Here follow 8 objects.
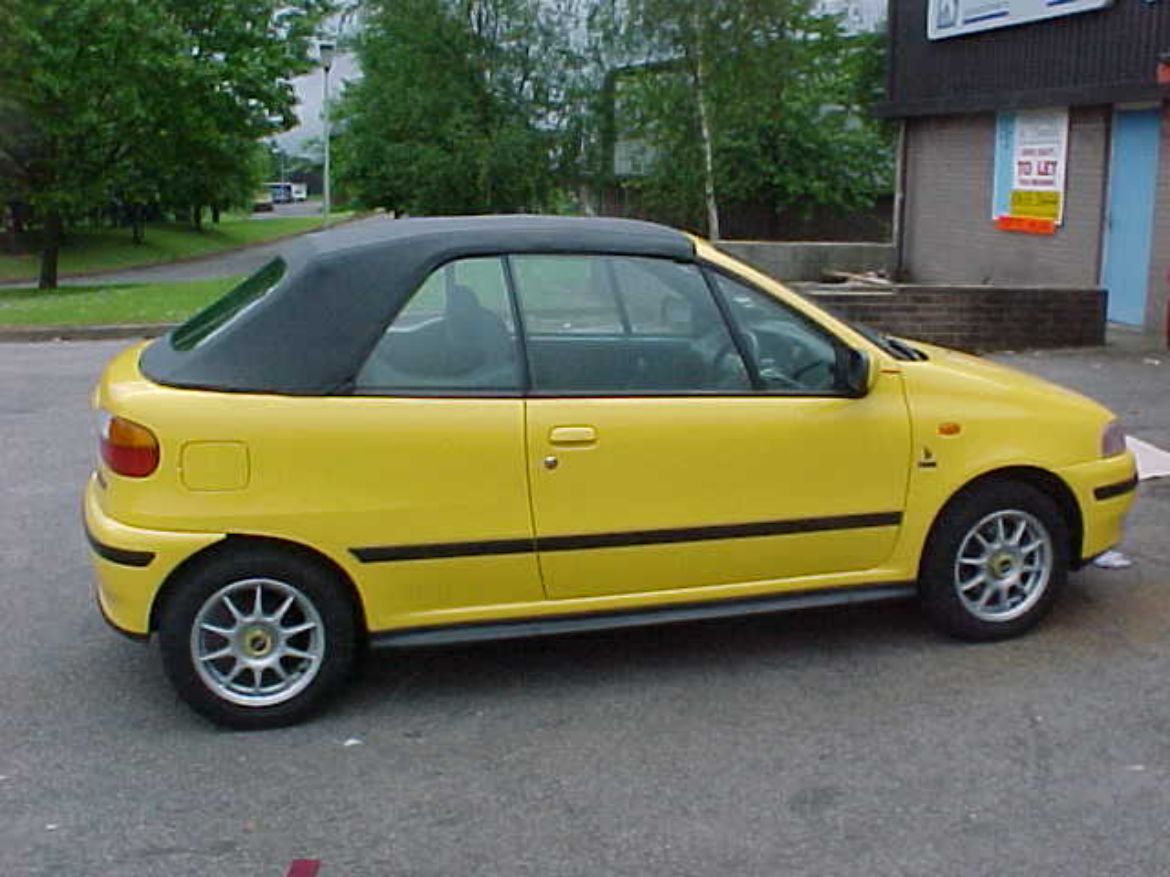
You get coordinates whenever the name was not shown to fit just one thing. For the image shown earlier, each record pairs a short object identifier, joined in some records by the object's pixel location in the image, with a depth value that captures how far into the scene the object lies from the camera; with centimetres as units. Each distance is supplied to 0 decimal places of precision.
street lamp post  2705
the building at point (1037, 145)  1415
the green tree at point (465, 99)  2577
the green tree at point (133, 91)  2559
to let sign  1576
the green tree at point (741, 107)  2309
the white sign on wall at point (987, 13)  1510
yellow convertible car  427
